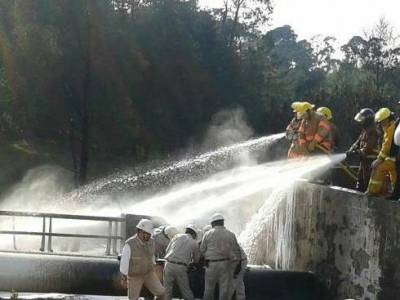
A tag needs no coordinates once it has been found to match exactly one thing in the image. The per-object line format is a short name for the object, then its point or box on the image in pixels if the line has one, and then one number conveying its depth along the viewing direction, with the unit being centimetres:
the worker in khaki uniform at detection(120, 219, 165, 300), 1209
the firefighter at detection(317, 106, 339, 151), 1681
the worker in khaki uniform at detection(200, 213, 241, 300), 1334
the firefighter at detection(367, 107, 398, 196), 1293
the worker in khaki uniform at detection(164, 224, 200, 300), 1333
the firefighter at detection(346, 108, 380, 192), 1412
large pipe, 1382
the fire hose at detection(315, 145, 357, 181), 1720
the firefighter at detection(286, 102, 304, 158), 1712
